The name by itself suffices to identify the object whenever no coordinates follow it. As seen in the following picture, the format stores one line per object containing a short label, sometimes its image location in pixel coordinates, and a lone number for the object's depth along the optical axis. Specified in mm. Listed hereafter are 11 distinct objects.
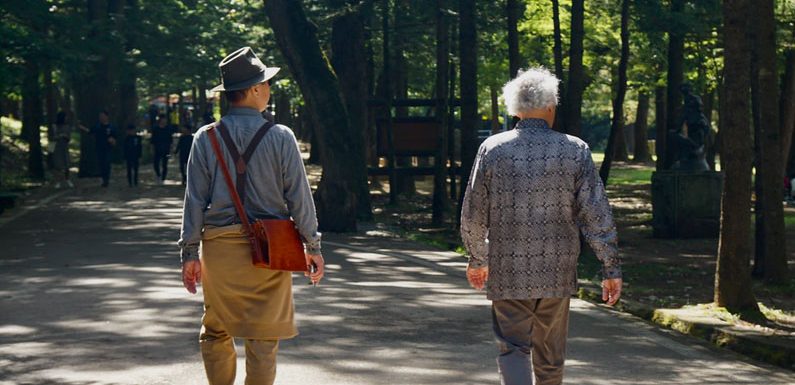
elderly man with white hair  6492
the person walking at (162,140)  33656
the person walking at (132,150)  32156
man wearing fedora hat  6512
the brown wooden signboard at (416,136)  26078
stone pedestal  21547
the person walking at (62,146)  32781
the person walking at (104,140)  31703
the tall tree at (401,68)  30547
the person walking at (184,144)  32500
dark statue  22219
